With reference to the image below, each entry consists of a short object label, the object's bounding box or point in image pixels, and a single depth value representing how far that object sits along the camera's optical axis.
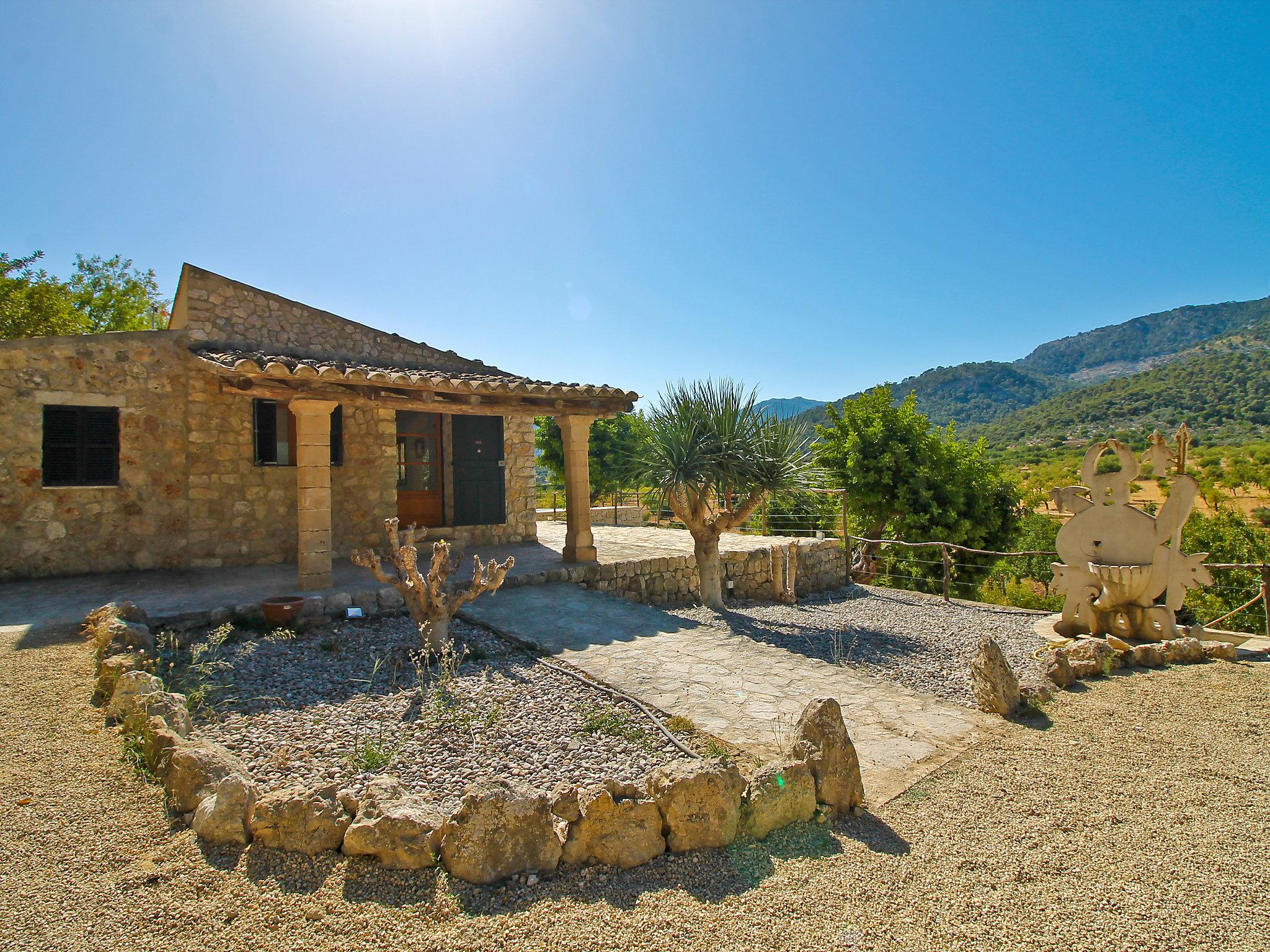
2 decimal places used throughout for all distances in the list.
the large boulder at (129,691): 4.13
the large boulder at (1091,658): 6.14
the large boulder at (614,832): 2.99
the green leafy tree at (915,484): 17.38
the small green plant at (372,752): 3.76
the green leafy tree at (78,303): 15.48
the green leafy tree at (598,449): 27.02
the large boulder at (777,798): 3.26
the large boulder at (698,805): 3.10
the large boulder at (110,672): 4.48
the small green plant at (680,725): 4.46
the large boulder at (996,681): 4.95
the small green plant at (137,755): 3.52
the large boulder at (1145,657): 6.48
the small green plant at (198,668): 4.61
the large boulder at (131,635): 5.16
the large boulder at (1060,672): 5.80
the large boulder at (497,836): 2.82
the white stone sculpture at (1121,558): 7.12
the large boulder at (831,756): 3.46
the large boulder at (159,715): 3.82
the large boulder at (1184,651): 6.59
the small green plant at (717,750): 4.06
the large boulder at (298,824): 2.92
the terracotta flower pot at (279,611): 6.41
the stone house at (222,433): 7.85
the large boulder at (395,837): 2.86
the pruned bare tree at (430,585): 5.74
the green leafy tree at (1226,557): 13.30
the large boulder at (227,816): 2.98
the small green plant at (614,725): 4.32
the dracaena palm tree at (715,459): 9.41
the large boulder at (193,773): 3.21
